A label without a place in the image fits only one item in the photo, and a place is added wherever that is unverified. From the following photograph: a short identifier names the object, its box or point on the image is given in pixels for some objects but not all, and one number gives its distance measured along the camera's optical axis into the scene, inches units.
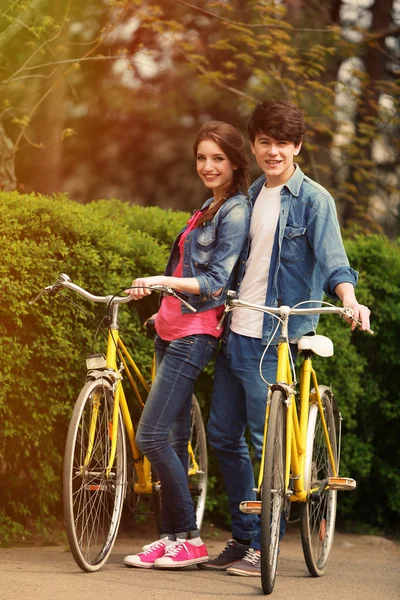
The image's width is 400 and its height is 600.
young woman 409.4
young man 408.8
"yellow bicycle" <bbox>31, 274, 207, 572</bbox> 390.3
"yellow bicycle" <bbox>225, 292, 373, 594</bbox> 373.8
